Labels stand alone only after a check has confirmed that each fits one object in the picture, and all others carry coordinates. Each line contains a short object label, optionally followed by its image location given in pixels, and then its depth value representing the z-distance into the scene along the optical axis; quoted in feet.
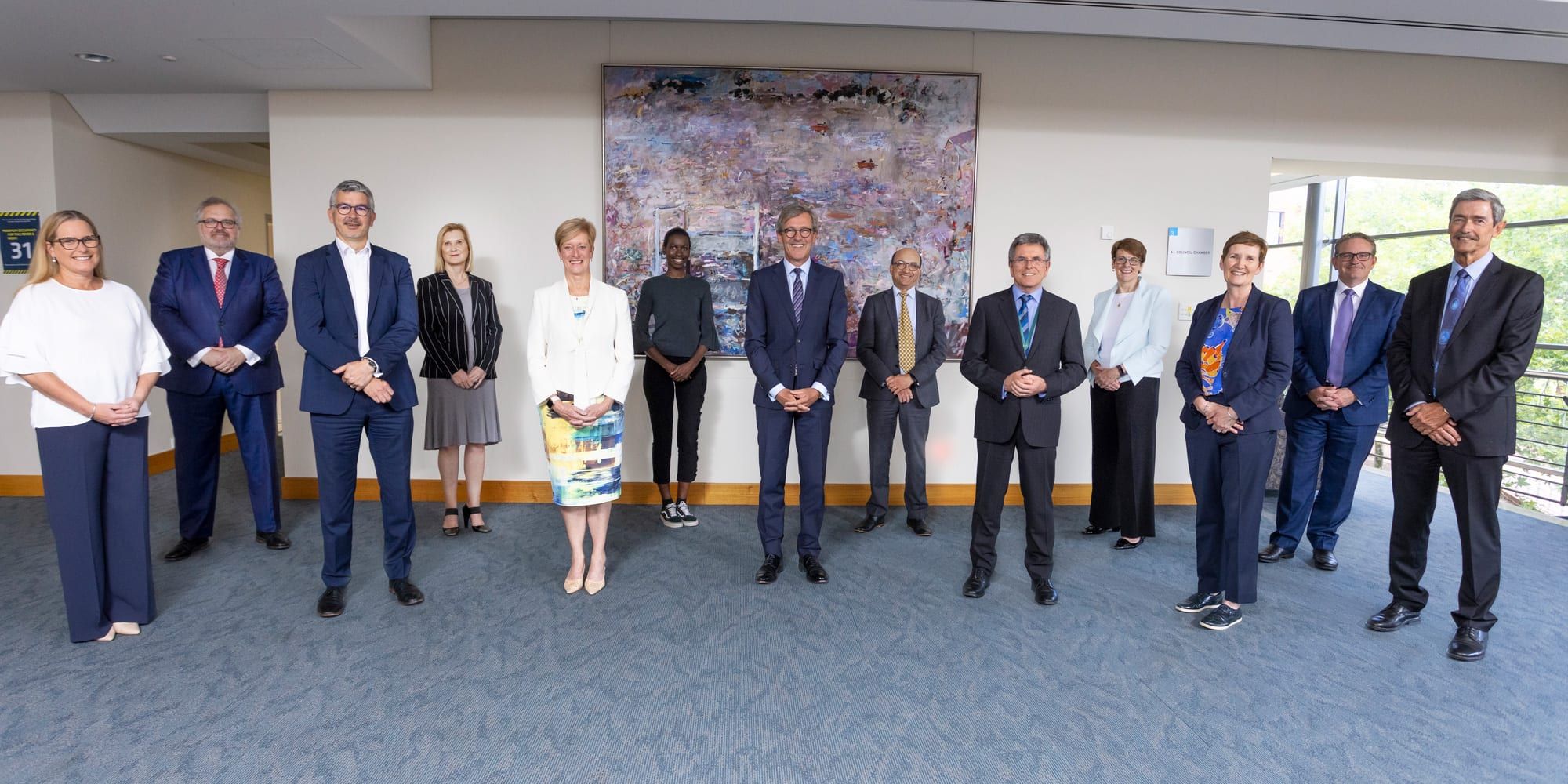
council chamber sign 19.08
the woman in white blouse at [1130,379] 15.67
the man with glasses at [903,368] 16.76
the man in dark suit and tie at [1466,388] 10.36
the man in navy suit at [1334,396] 14.34
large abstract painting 18.04
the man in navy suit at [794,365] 13.12
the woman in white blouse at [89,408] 10.18
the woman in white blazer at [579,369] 12.17
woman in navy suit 11.38
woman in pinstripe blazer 15.67
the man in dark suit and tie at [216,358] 14.33
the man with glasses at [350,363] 11.28
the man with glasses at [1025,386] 12.08
